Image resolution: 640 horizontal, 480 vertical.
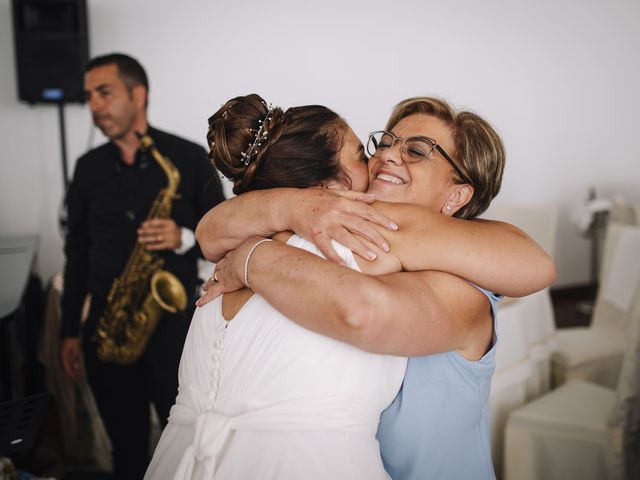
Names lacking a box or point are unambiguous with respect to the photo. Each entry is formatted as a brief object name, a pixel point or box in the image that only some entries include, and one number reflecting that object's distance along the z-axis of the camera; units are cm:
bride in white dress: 109
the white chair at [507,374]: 268
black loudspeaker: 414
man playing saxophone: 264
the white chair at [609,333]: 322
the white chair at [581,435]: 232
